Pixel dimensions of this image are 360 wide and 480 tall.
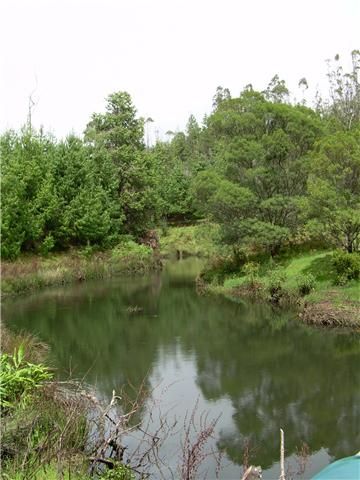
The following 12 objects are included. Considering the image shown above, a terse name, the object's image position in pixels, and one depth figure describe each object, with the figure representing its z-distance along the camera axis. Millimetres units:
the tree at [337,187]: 21141
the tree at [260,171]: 24688
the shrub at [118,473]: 7723
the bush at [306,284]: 21078
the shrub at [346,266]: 20406
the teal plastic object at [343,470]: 6305
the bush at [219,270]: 26750
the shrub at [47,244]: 31422
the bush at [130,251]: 34000
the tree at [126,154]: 36375
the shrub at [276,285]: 22094
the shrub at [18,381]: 8650
